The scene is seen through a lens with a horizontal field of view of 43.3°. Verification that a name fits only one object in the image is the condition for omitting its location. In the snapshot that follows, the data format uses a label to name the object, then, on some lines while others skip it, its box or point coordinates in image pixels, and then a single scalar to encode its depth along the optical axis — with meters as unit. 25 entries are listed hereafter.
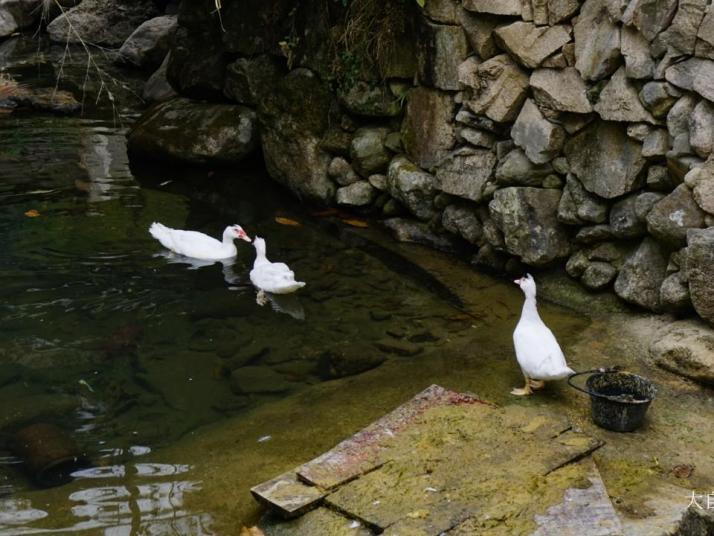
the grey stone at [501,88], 7.80
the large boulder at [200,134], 10.87
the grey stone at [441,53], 8.28
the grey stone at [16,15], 19.19
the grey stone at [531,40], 7.44
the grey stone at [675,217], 6.48
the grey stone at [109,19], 18.45
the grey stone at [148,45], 16.22
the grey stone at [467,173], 8.20
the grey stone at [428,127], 8.57
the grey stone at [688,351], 6.15
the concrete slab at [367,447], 4.83
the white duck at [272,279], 7.84
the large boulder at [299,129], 9.81
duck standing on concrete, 5.88
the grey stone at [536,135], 7.54
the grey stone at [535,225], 7.74
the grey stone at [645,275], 6.98
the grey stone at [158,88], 13.63
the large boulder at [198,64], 11.20
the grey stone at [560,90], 7.27
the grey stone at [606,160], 7.06
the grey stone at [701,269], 6.17
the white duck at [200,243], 8.79
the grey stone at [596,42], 7.03
